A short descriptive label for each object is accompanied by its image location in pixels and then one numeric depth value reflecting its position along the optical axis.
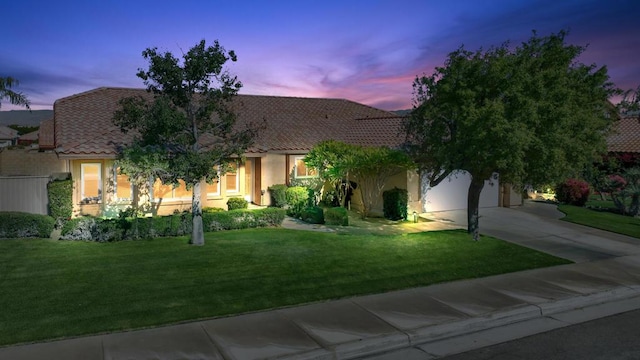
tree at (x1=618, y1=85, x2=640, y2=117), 18.52
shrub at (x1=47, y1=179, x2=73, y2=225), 16.00
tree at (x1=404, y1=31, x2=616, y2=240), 12.30
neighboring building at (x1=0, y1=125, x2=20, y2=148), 45.19
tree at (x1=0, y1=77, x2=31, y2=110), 16.98
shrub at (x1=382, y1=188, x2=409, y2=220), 18.77
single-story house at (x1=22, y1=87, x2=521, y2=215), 17.64
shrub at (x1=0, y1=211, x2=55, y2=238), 14.15
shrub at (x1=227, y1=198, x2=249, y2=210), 18.77
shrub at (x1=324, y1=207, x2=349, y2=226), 17.66
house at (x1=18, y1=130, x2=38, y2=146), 41.41
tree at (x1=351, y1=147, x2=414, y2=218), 17.58
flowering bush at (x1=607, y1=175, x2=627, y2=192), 22.52
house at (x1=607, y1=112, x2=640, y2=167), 28.44
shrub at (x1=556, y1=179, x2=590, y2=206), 23.81
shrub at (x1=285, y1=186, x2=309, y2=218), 19.86
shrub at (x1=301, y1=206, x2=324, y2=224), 17.92
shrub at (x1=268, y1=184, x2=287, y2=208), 20.14
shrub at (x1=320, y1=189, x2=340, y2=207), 20.06
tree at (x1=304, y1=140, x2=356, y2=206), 18.09
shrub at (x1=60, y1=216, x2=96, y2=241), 14.06
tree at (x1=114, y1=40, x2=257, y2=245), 12.44
